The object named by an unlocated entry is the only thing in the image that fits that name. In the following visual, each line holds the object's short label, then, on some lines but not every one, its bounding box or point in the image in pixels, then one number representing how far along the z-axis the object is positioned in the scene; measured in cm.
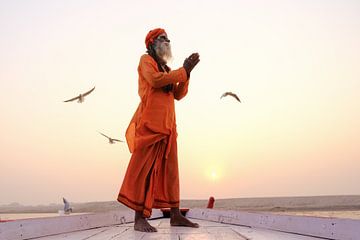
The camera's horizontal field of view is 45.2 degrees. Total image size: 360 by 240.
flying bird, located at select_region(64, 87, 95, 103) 663
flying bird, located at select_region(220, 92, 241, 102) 672
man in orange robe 359
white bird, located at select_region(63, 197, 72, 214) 1537
